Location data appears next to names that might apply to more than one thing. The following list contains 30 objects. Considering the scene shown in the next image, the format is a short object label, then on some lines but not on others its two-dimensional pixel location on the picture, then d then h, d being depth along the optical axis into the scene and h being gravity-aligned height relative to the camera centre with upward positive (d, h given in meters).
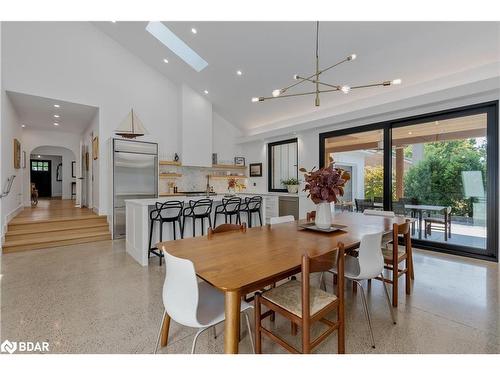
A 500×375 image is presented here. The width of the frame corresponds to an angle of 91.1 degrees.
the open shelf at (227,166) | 7.24 +0.64
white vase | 2.37 -0.28
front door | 11.13 +0.52
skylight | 5.13 +3.13
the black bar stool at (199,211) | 4.04 -0.41
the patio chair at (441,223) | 4.07 -0.62
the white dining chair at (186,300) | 1.29 -0.64
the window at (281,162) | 6.81 +0.71
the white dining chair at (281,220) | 2.74 -0.38
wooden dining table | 1.20 -0.44
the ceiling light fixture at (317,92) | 2.42 +1.10
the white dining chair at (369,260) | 1.89 -0.59
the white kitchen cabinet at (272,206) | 6.72 -0.53
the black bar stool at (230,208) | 4.49 -0.40
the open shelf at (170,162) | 6.28 +0.64
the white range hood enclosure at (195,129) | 6.55 +1.61
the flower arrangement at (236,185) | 7.48 +0.07
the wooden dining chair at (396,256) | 2.34 -0.74
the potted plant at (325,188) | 2.28 -0.01
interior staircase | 4.32 -0.88
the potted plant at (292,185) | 6.52 +0.05
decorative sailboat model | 4.80 +1.18
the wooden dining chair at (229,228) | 2.30 -0.39
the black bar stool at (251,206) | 4.73 -0.38
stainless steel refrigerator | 5.27 +0.31
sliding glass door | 3.69 +0.21
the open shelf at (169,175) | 6.31 +0.32
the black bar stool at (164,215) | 3.71 -0.45
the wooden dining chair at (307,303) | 1.34 -0.73
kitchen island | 3.56 -0.65
